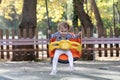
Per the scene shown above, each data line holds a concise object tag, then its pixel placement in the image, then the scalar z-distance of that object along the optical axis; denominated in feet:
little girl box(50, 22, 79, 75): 24.08
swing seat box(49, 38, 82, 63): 24.46
